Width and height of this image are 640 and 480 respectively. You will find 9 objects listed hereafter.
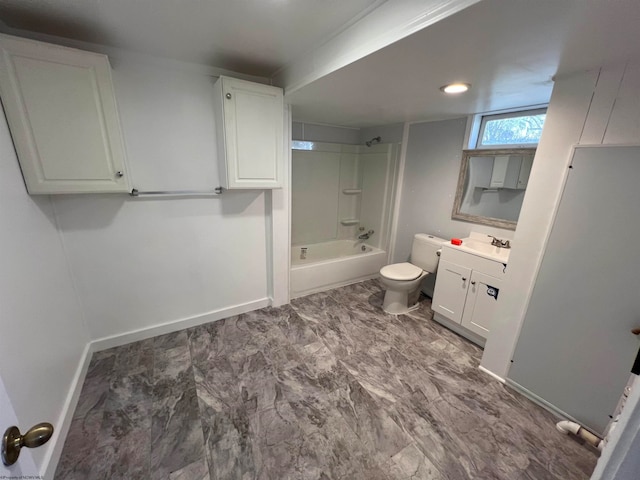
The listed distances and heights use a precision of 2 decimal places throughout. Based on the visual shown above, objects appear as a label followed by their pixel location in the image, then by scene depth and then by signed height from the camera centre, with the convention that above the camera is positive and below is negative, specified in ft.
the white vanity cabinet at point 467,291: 7.11 -3.29
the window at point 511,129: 7.28 +1.29
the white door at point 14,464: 1.80 -2.09
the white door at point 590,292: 4.54 -2.09
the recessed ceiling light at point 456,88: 5.61 +1.79
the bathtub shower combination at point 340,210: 11.09 -1.89
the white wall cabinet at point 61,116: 4.56 +0.76
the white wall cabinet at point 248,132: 6.42 +0.83
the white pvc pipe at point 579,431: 4.58 -4.54
